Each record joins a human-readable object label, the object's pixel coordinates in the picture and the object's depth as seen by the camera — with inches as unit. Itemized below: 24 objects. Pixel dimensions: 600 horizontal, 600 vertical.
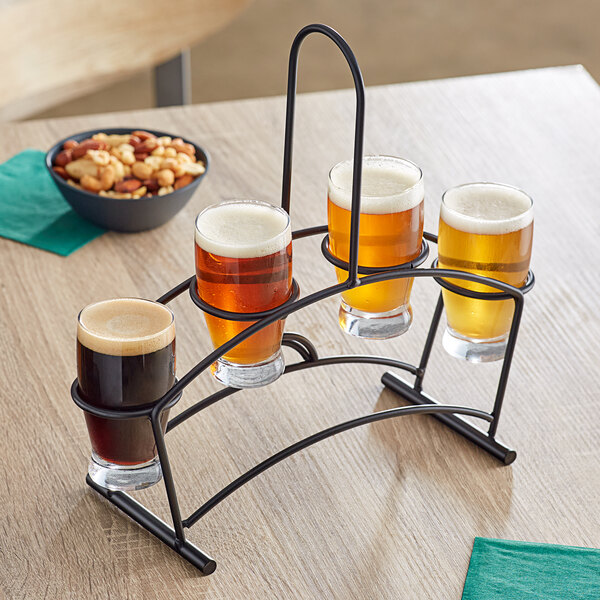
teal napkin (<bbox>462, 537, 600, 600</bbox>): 49.9
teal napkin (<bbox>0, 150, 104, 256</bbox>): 63.3
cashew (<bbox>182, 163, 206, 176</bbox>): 63.5
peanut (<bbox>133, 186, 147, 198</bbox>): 62.7
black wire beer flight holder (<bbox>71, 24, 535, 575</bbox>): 47.7
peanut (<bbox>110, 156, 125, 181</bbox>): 62.8
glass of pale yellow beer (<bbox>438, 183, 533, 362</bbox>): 50.3
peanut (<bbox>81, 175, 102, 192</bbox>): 62.4
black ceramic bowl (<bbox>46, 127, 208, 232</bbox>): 62.2
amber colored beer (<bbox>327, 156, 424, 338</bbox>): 48.9
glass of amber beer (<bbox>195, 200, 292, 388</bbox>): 47.8
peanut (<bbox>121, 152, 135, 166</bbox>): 63.5
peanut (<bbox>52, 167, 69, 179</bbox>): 63.3
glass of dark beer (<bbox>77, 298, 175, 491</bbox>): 48.0
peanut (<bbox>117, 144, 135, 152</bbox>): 63.9
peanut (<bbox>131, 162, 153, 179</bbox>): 62.8
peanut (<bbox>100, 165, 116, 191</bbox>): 62.3
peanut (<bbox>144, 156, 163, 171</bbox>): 63.2
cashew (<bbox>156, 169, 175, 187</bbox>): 62.7
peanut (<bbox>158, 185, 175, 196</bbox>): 62.8
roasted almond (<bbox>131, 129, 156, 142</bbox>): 65.4
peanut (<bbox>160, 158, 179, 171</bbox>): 63.2
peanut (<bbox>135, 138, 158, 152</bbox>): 64.0
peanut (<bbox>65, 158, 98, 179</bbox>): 62.8
